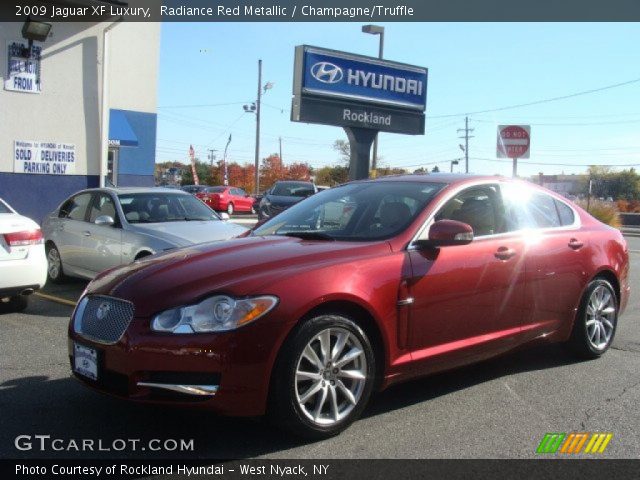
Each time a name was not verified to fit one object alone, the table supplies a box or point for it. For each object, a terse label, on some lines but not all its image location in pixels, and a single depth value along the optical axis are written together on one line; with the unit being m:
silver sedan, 8.39
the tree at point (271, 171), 77.03
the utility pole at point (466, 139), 73.62
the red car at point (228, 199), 34.09
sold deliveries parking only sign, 14.02
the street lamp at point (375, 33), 22.70
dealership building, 13.62
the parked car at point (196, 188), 39.62
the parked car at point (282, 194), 20.34
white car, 7.11
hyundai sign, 16.69
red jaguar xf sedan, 3.65
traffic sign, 14.39
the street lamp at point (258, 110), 43.84
